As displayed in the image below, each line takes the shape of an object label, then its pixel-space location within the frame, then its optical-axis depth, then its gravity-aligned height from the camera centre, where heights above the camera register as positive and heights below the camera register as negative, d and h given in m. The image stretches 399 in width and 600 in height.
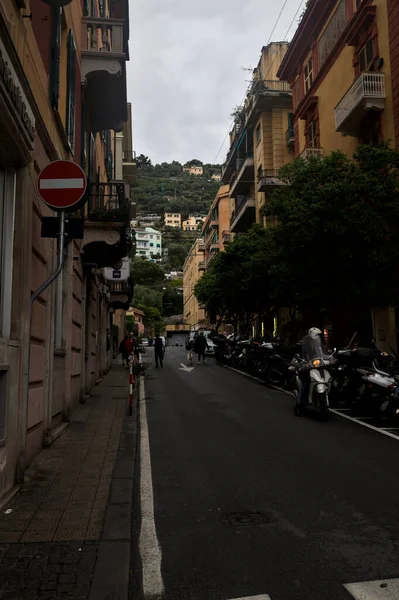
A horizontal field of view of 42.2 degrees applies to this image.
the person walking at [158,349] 24.86 -0.12
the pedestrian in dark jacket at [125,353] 26.23 -0.36
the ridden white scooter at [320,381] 9.92 -0.70
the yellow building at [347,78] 18.89 +11.60
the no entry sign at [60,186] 6.22 +1.95
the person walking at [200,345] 27.67 +0.06
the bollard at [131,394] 10.80 -1.00
